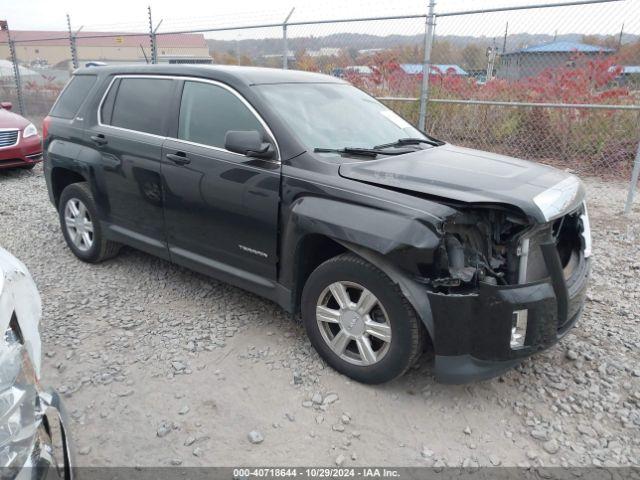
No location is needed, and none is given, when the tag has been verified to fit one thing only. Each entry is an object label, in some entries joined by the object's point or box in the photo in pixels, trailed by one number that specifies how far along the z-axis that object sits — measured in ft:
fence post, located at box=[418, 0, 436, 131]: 22.39
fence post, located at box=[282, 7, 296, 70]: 27.36
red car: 26.76
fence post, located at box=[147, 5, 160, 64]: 33.22
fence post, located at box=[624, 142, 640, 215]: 18.67
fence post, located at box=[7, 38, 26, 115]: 44.70
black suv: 8.61
